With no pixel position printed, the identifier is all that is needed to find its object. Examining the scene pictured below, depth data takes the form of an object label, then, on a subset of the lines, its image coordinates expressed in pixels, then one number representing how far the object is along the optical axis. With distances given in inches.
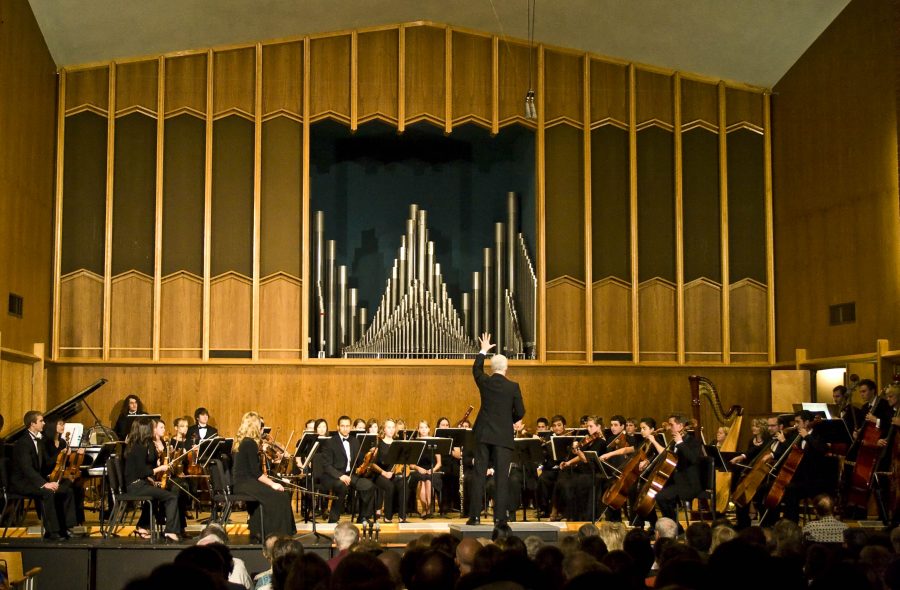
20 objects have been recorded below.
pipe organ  569.9
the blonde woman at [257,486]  361.7
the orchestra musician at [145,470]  369.1
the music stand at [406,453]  397.1
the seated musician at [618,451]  417.4
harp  471.8
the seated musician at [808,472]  385.4
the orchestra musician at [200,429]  491.1
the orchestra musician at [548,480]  471.5
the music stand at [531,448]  413.4
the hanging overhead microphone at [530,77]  443.6
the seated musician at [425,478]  463.8
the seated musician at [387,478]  439.2
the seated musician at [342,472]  418.9
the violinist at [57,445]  398.0
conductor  335.9
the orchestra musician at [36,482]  367.9
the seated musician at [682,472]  391.9
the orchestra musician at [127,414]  523.2
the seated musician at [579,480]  435.8
